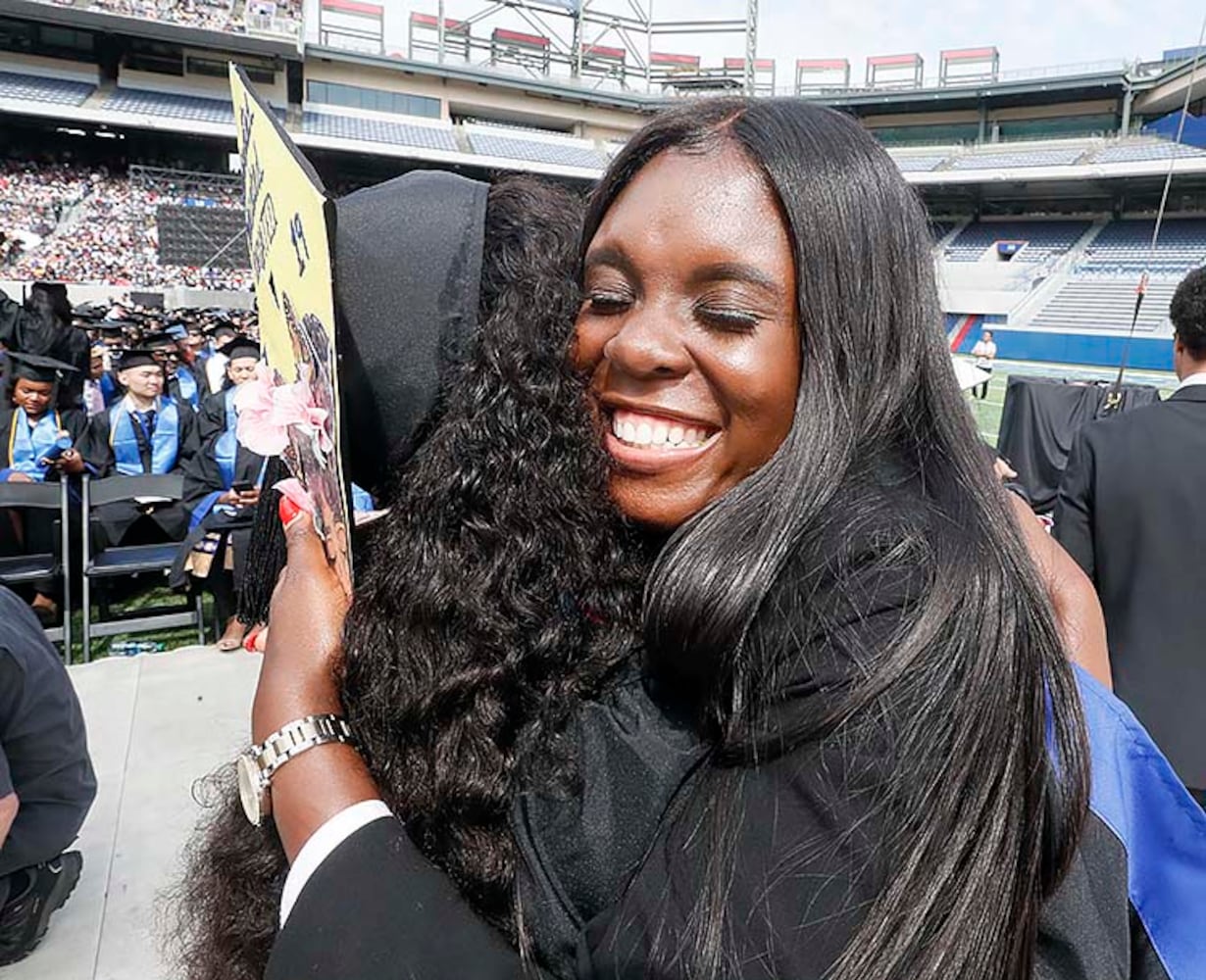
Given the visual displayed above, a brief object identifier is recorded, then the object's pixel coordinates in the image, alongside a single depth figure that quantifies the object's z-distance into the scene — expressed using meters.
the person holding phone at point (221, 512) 5.34
